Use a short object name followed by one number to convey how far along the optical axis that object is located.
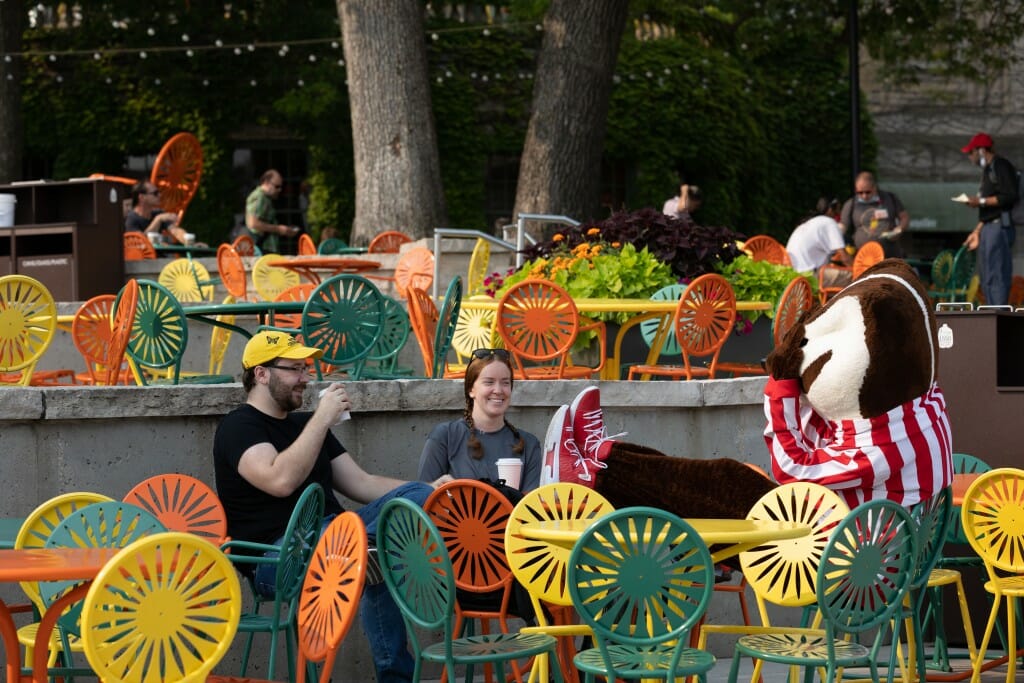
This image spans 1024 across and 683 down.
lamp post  18.73
